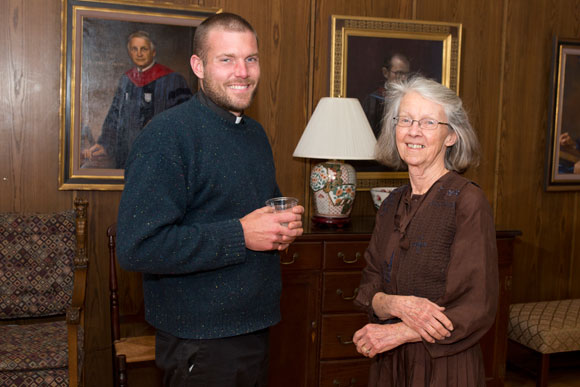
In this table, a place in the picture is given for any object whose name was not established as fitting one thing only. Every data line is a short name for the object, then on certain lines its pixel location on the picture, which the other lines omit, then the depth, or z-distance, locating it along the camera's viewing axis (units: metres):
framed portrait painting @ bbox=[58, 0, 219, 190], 3.27
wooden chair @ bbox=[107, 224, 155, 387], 2.94
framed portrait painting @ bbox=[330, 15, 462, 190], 3.76
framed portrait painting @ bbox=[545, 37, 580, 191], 4.23
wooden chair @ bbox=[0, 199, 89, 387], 2.91
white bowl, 3.59
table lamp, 3.35
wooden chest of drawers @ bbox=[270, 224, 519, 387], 3.25
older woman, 1.83
